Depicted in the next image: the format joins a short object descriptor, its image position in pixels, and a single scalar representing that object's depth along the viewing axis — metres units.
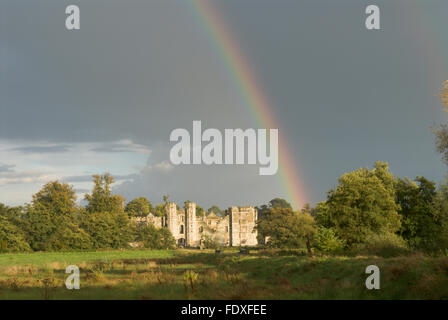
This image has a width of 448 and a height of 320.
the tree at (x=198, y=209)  175.14
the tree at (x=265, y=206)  181.07
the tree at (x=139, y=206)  160.12
